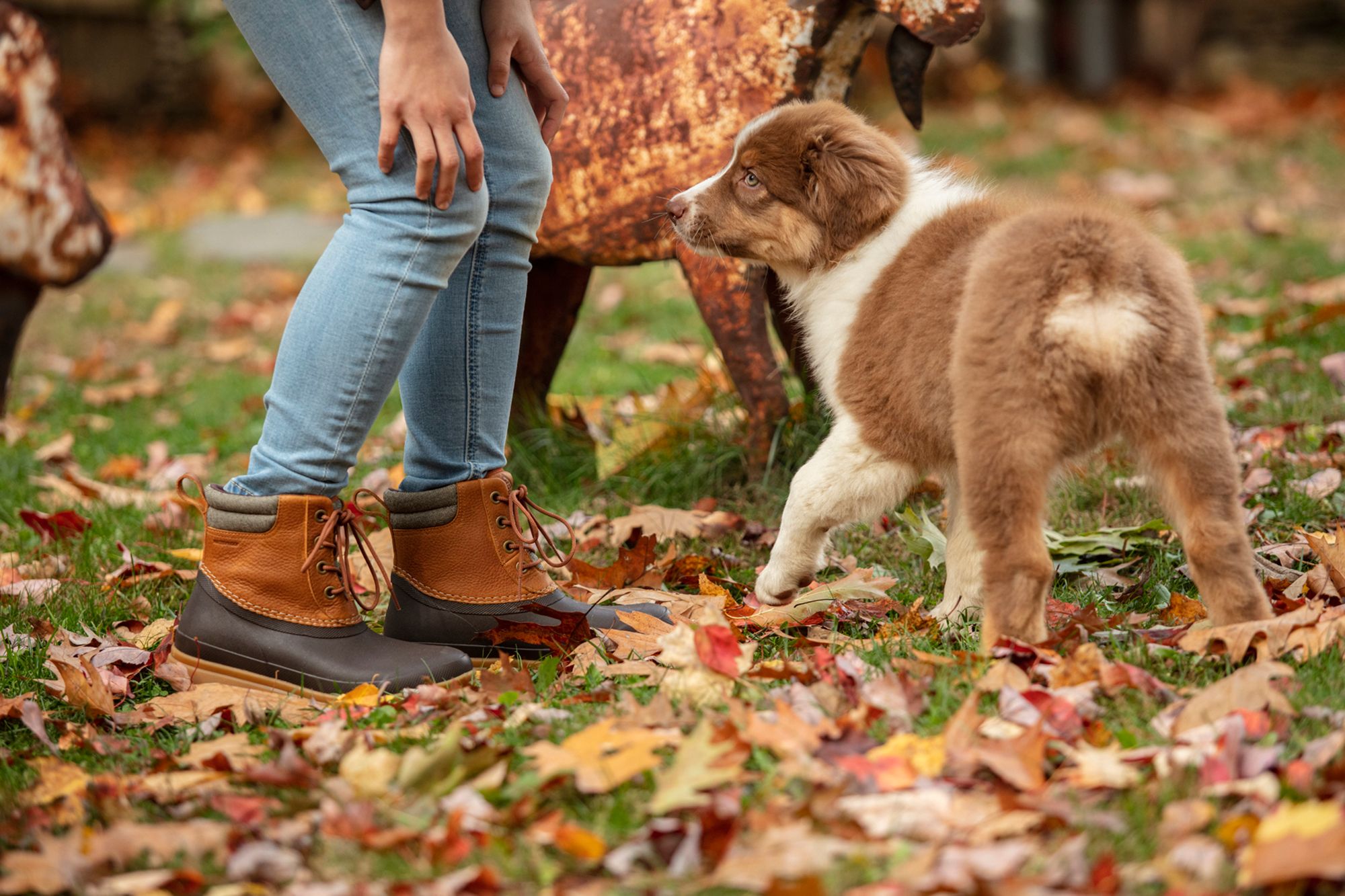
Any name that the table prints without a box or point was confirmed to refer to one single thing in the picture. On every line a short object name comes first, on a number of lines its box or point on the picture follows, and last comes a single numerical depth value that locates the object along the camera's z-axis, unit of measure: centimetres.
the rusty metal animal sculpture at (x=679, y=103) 684
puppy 457
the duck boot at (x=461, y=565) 552
